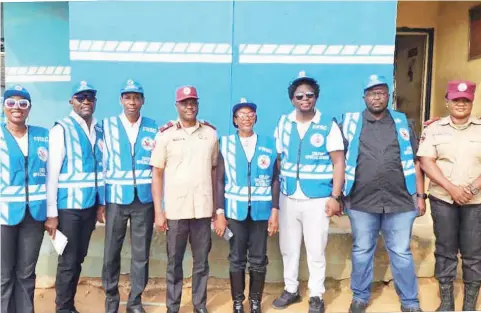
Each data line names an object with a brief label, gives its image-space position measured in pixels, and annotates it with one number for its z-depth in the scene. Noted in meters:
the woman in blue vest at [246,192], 3.43
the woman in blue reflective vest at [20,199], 3.08
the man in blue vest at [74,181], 3.30
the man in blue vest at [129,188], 3.41
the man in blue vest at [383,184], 3.38
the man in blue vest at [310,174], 3.46
